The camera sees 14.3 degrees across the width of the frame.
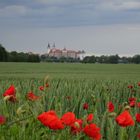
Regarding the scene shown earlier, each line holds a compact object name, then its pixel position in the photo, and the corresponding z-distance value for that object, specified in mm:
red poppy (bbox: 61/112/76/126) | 3054
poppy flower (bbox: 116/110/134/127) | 3025
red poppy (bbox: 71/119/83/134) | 3085
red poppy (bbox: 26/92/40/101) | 5227
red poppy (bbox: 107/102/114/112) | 4201
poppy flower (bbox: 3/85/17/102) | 4148
